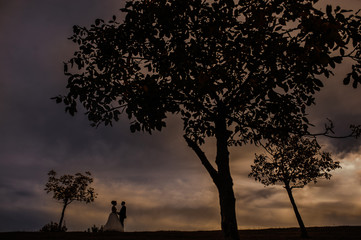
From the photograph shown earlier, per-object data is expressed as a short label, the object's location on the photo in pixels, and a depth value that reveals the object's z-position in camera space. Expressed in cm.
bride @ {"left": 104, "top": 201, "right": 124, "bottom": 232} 2888
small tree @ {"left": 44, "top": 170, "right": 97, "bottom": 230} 4450
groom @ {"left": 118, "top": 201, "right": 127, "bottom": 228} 3028
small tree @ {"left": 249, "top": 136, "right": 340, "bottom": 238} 3136
